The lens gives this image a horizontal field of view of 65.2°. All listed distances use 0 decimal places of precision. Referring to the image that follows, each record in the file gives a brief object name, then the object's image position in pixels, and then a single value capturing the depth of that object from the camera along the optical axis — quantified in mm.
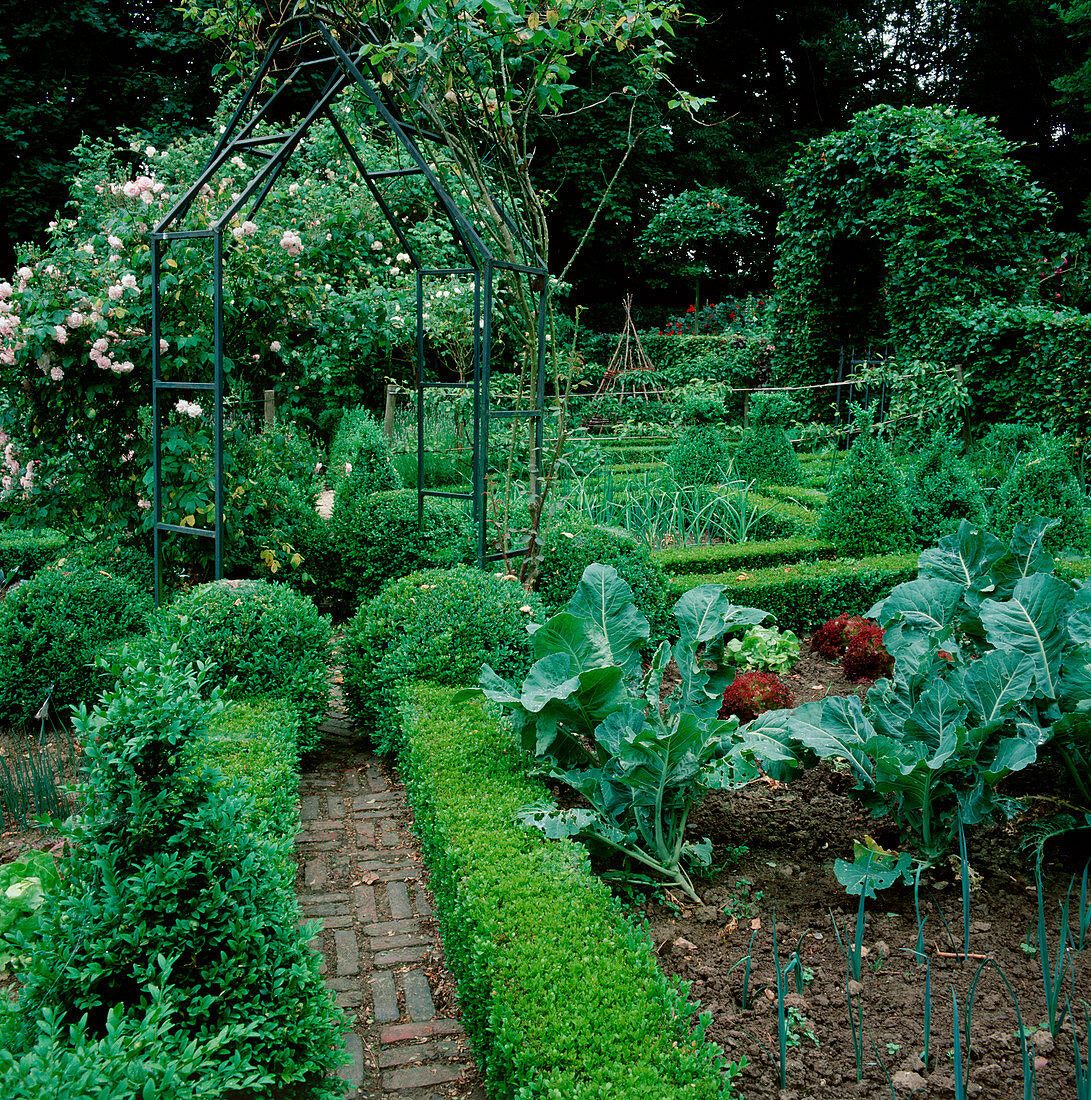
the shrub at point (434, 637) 3846
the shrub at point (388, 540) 5781
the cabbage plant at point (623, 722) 2564
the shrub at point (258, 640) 3674
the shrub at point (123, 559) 5129
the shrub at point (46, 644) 4227
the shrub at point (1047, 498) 6309
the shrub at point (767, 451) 9000
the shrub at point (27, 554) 6719
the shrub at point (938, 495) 6574
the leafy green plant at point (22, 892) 2197
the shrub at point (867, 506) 6281
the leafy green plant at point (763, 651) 4613
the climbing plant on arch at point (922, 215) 10656
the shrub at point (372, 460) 6441
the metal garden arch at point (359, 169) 4320
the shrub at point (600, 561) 5012
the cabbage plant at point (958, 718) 2465
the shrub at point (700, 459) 8616
